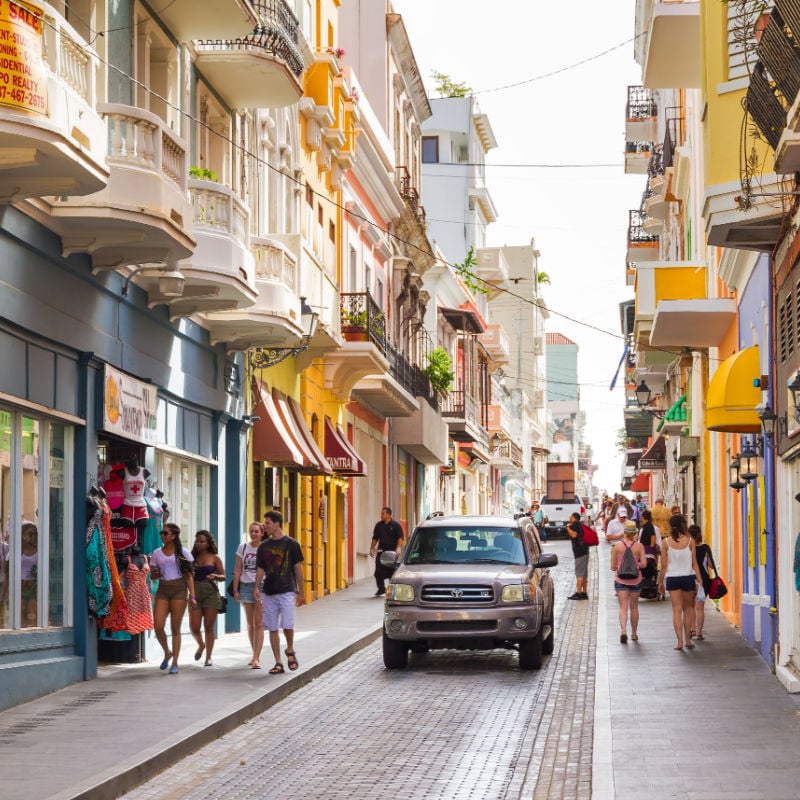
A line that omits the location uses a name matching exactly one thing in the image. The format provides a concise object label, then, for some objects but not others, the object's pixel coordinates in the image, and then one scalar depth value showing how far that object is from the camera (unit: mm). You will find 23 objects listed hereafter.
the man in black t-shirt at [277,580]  17344
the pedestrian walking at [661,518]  32500
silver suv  18494
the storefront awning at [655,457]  54750
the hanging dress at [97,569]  16672
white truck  72562
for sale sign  12016
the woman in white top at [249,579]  17938
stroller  28391
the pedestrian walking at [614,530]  32188
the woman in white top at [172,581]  17141
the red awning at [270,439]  25062
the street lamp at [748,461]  19577
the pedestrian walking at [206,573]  17625
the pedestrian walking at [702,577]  21281
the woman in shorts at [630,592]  21469
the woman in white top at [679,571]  20172
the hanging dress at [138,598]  17711
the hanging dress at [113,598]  16938
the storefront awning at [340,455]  31312
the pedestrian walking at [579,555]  30359
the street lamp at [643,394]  44750
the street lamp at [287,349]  24078
